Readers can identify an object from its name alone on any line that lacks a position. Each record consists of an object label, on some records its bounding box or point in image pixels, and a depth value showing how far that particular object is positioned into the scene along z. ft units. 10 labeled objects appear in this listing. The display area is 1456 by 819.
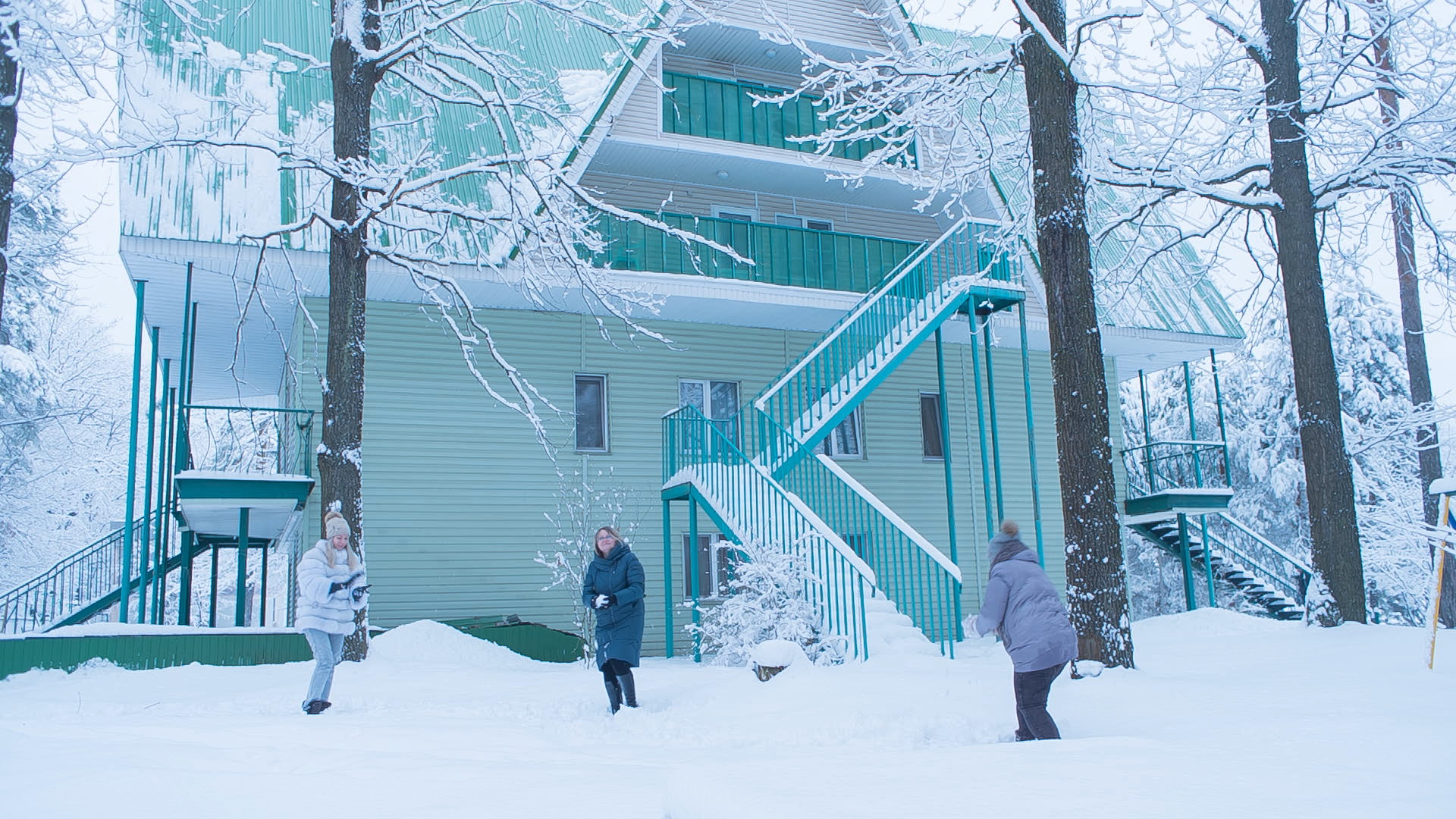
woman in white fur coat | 25.54
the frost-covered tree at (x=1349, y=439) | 79.41
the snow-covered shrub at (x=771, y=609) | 34.17
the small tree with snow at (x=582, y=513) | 49.42
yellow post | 24.02
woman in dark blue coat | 26.71
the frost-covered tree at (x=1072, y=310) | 28.60
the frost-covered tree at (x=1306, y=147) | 37.47
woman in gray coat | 19.16
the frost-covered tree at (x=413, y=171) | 35.99
